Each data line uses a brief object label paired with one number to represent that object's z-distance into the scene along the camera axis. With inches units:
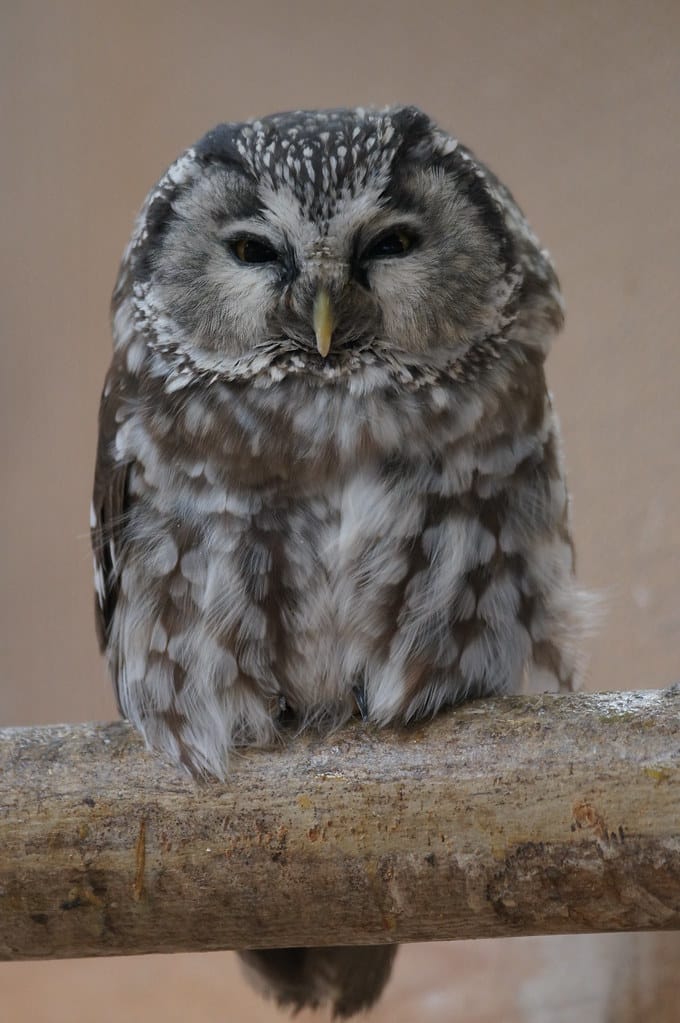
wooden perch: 97.5
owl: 99.3
